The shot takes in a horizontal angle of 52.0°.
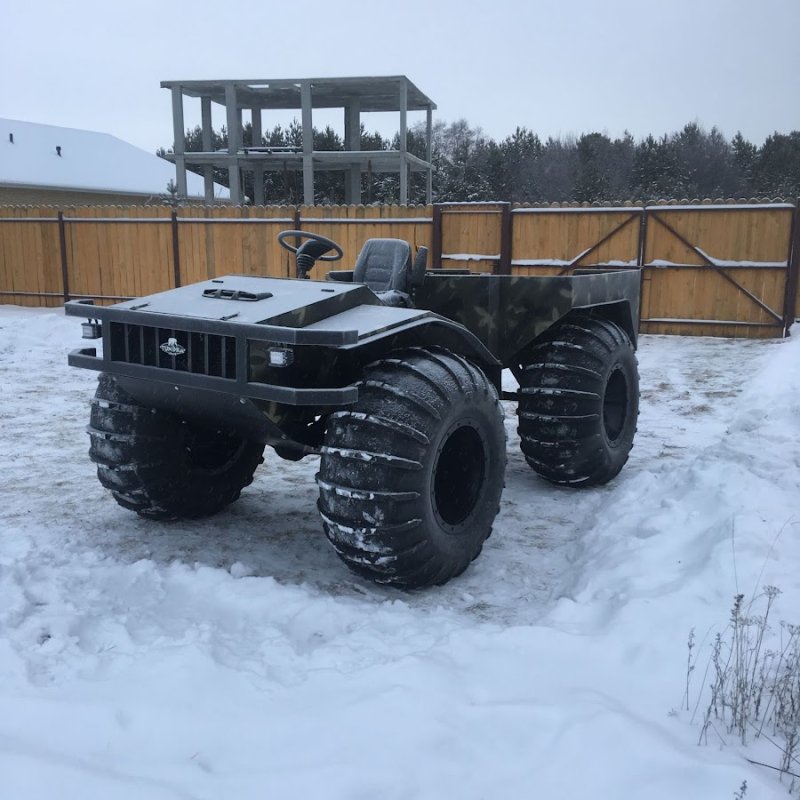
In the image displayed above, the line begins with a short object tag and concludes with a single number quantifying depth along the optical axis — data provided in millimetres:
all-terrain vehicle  3264
